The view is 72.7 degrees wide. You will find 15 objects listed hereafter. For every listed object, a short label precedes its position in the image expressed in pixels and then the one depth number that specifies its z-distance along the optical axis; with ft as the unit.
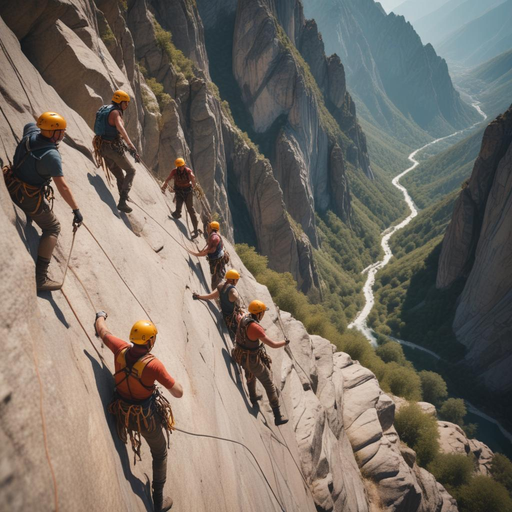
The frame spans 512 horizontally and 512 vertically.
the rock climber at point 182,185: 42.29
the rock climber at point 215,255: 40.01
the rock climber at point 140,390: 16.78
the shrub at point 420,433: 88.79
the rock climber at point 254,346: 30.01
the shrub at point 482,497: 90.79
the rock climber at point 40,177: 17.81
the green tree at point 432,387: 173.78
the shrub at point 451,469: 88.07
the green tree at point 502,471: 109.91
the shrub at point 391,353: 195.00
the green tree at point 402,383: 126.21
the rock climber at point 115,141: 30.48
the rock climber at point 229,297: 34.61
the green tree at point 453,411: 163.22
